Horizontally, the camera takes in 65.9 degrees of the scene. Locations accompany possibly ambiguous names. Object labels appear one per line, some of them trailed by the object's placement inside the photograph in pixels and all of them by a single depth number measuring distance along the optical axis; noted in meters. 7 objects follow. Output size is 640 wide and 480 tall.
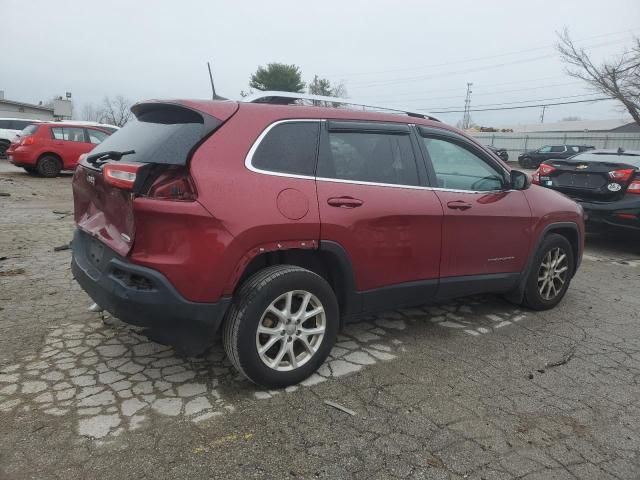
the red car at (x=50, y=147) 13.71
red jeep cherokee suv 2.62
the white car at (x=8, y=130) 21.17
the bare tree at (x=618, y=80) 22.61
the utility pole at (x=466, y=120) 70.46
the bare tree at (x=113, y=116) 68.71
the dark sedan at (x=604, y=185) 6.74
